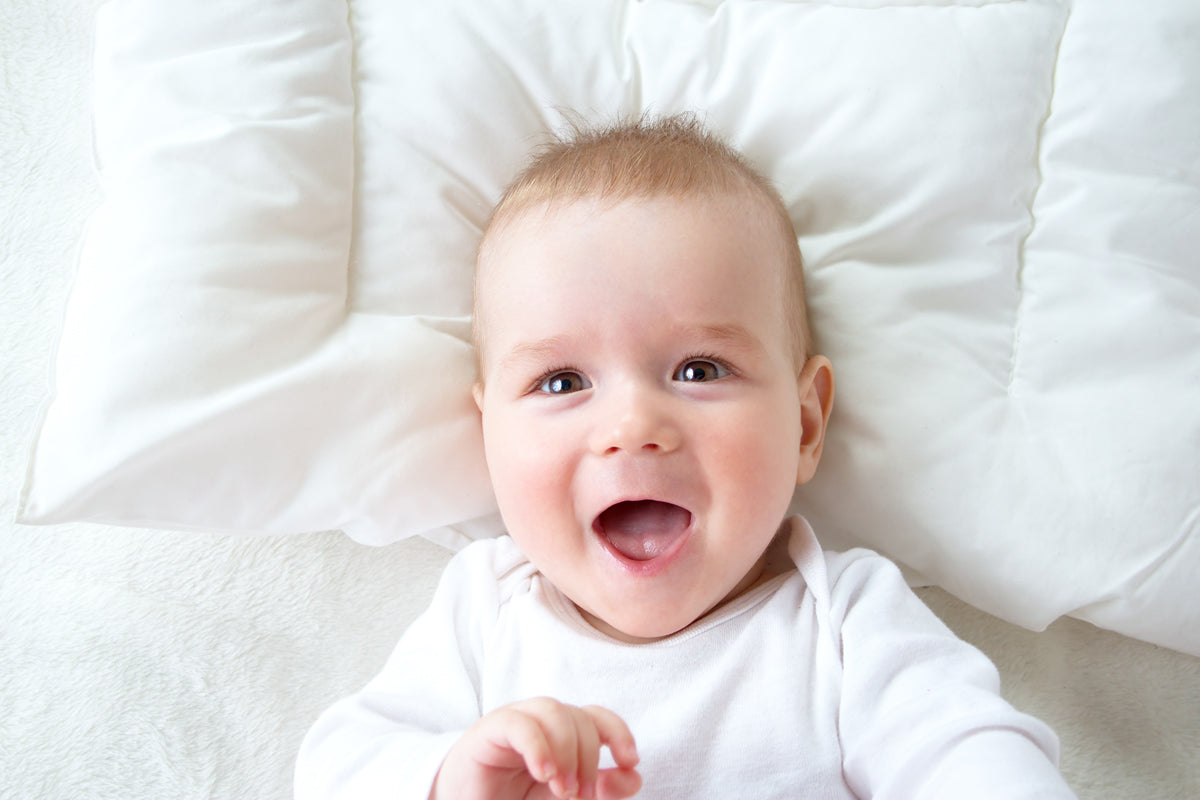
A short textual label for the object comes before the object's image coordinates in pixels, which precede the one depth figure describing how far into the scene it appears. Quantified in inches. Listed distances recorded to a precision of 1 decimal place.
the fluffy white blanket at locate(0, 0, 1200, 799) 23.0
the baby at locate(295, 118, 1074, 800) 20.2
